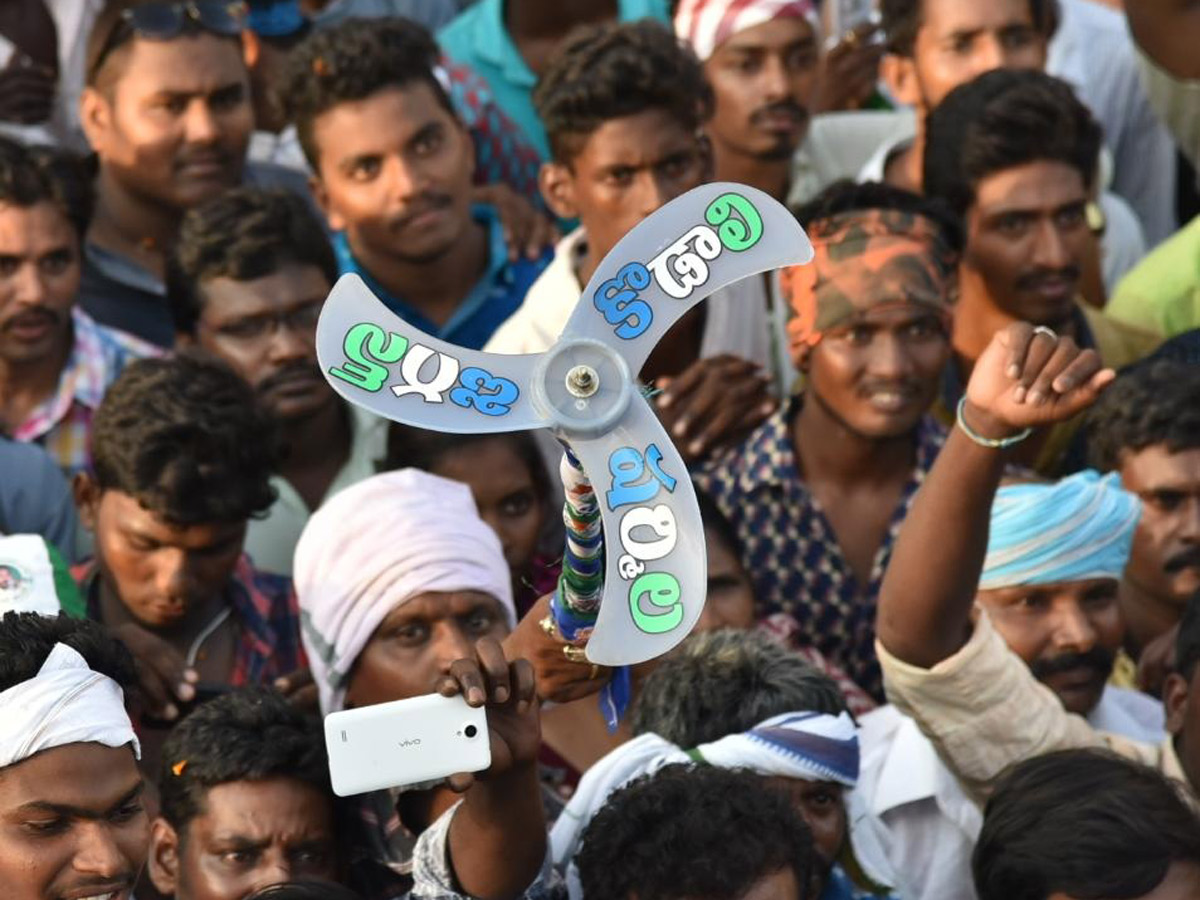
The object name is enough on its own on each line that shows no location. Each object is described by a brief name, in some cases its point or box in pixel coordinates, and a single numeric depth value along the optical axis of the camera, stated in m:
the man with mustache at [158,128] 13.16
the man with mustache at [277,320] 11.80
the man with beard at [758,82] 14.14
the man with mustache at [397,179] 12.87
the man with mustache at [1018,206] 12.72
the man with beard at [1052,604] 9.89
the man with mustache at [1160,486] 11.20
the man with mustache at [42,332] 11.65
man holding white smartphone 9.12
